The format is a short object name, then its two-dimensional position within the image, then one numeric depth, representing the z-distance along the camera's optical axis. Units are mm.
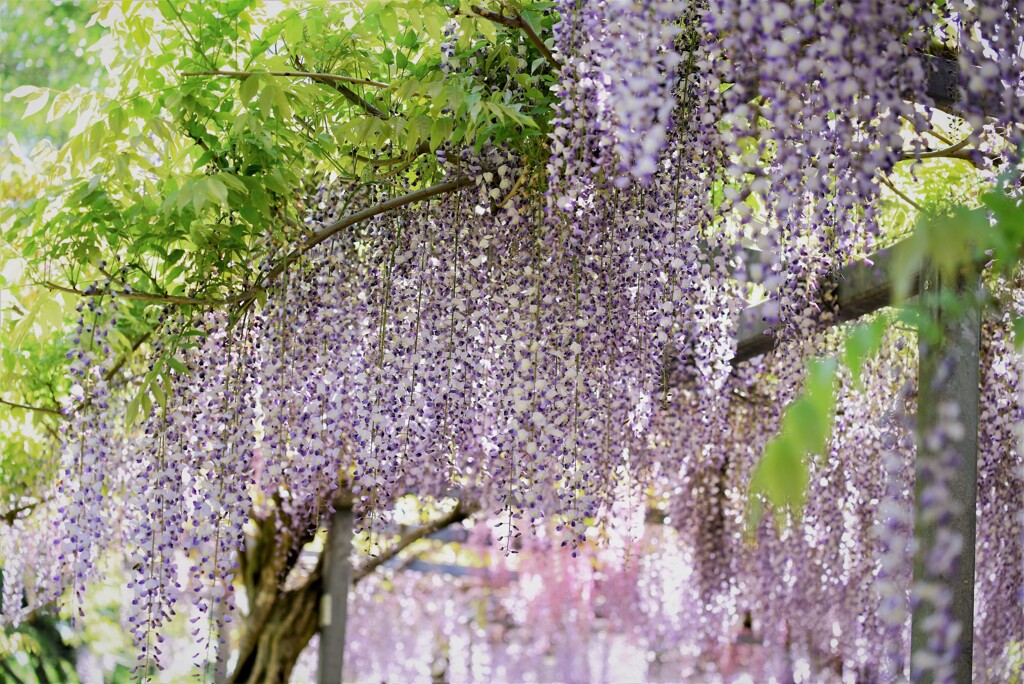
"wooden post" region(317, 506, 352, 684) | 6109
